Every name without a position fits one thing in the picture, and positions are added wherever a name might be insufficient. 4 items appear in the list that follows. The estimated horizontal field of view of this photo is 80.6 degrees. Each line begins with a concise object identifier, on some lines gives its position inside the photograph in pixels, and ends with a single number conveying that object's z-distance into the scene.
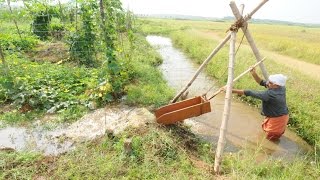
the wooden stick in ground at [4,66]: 4.23
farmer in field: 3.44
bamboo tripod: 2.81
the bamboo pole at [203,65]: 3.66
